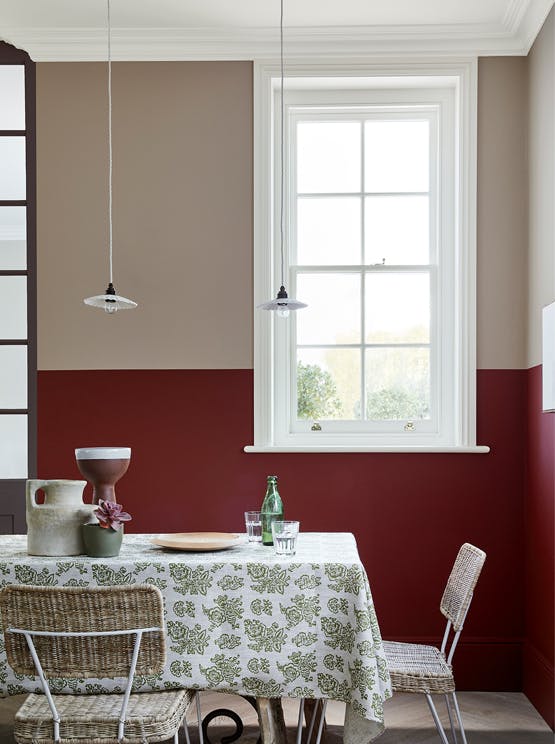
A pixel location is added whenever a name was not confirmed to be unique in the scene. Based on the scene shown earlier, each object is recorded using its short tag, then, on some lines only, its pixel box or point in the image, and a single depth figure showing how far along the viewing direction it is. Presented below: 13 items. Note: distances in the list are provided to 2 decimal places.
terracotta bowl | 3.02
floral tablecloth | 2.77
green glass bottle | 3.21
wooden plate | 3.00
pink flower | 2.87
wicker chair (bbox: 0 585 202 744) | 2.41
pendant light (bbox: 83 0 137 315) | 3.55
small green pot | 2.88
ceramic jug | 2.92
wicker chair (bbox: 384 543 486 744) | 3.03
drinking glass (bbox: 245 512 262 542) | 3.28
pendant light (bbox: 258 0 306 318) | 3.54
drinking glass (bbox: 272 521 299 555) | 2.92
